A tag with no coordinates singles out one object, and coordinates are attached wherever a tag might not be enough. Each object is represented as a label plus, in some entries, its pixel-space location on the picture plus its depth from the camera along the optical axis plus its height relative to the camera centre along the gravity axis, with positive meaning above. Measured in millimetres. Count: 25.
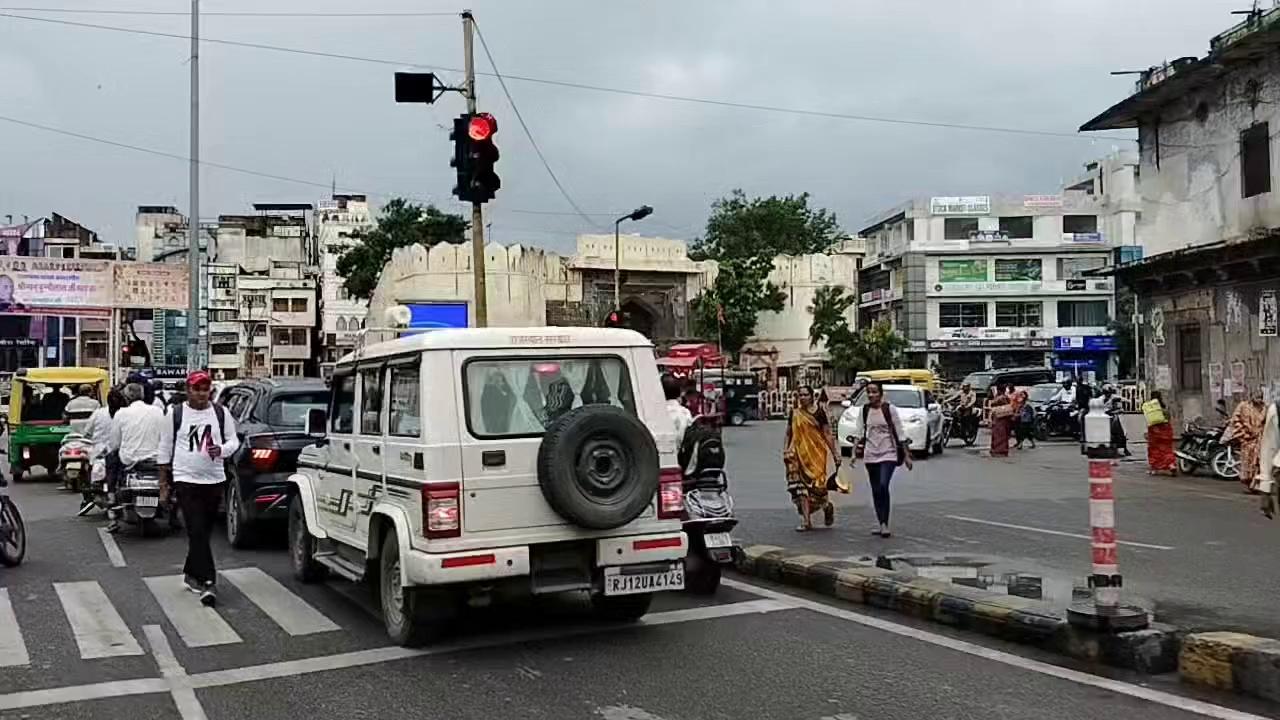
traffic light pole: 15562 +2153
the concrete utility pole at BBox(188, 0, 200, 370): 26244 +4229
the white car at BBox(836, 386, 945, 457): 26688 -845
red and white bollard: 6992 -1006
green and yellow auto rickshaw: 20688 -463
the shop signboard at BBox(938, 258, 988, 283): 65500 +6259
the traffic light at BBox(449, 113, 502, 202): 13930 +2681
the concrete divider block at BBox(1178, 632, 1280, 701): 6113 -1513
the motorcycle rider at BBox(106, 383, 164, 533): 13008 -512
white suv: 7145 -556
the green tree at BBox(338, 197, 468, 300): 62000 +7985
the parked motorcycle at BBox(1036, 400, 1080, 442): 33719 -1111
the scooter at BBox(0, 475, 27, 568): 10727 -1353
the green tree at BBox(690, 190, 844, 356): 74000 +9933
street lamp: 45094 +6545
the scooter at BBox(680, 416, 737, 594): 9125 -998
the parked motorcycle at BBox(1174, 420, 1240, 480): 20547 -1296
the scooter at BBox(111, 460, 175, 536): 12688 -1198
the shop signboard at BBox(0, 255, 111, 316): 41500 +3680
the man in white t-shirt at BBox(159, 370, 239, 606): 9141 -618
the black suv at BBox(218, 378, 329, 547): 11859 -720
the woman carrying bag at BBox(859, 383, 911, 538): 12656 -700
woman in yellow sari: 13180 -826
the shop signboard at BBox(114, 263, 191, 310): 41531 +3593
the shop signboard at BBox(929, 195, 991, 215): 65750 +9901
